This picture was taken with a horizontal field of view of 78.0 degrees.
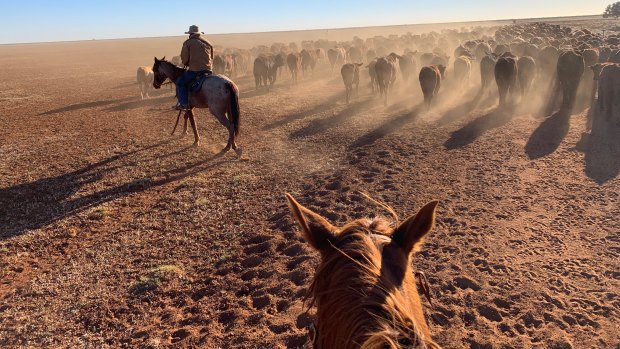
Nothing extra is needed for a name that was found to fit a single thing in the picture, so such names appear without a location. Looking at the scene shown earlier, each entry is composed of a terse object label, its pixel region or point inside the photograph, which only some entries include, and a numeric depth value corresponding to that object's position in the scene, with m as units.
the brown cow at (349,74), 17.09
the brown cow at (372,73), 18.24
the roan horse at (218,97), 9.90
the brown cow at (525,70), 15.59
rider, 10.15
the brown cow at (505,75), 14.45
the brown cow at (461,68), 17.77
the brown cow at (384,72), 16.52
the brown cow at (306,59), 26.33
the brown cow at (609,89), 12.17
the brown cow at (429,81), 14.68
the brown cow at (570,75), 13.48
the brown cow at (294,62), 23.27
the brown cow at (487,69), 17.06
